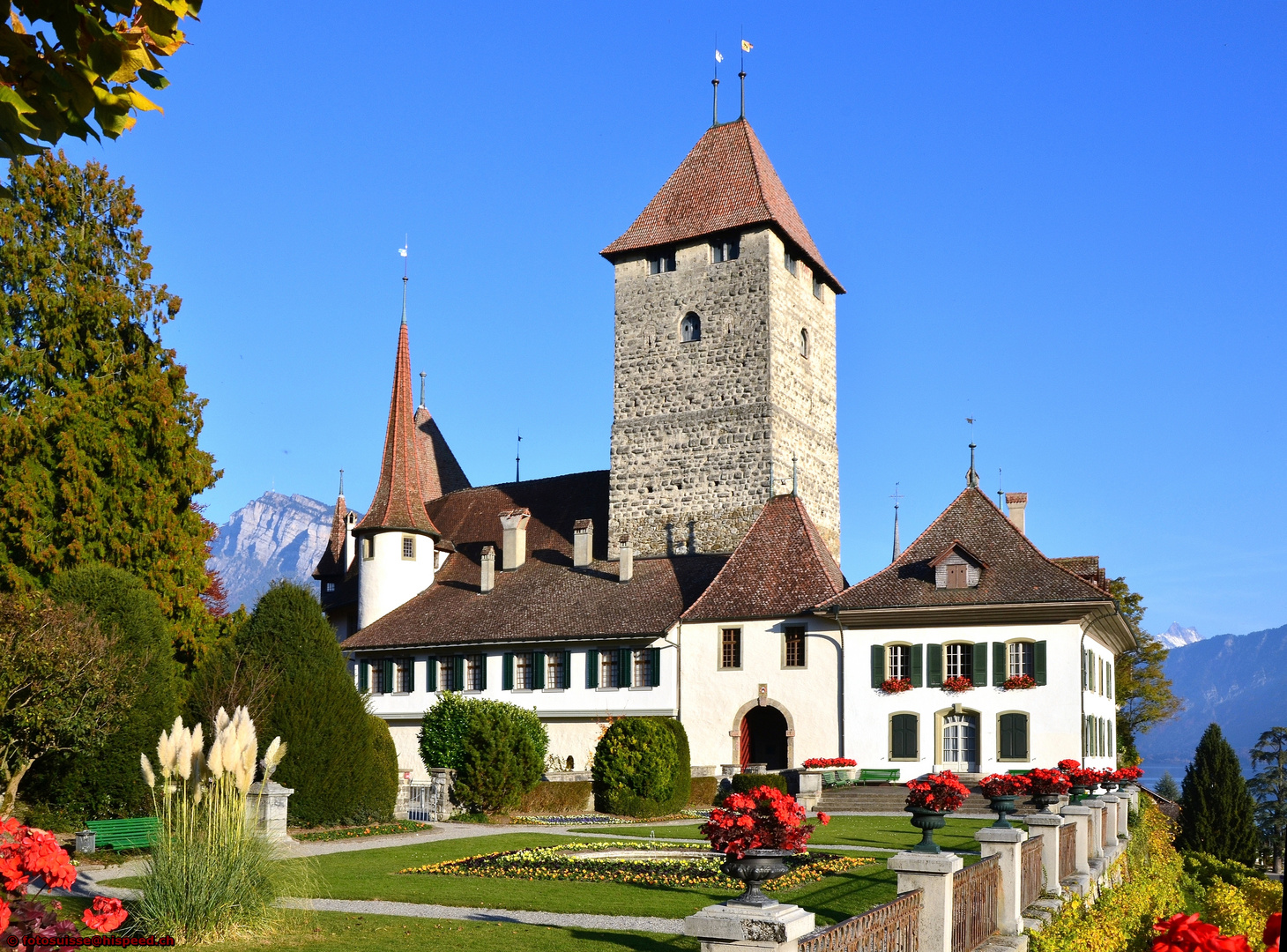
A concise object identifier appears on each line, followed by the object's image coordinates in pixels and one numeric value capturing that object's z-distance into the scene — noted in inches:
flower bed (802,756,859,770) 1293.1
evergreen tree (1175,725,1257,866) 1535.4
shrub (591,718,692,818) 1138.7
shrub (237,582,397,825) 959.0
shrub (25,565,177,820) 865.5
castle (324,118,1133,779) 1307.8
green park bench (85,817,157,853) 748.0
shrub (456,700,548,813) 1110.4
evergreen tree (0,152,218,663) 1187.9
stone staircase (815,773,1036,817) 1175.6
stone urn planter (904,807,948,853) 537.3
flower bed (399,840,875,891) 656.4
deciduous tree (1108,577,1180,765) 1982.0
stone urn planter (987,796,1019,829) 631.8
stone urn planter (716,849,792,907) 340.8
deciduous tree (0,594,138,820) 764.0
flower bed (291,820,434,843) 908.6
